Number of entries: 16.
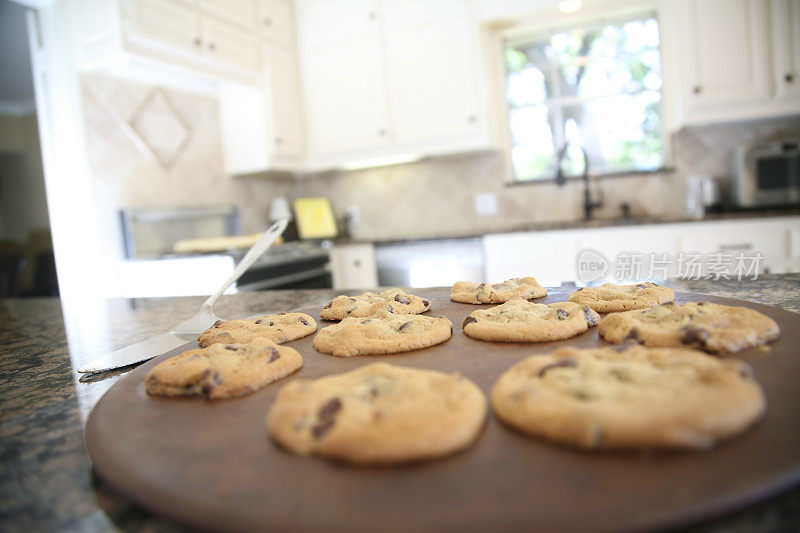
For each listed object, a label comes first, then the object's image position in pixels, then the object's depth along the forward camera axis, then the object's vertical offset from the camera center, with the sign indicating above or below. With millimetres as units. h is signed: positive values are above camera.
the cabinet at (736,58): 2762 +821
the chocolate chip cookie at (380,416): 387 -158
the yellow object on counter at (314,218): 3871 +164
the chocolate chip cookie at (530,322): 706 -150
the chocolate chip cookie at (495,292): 993 -139
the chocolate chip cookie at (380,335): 710 -151
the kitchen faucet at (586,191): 3207 +167
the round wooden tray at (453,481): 312 -182
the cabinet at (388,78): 3244 +1062
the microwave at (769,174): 2770 +151
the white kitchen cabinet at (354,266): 3354 -205
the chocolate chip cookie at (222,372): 566 -149
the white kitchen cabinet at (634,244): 2502 -176
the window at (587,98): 3305 +809
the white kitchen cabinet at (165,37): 2398 +1134
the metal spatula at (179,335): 785 -158
